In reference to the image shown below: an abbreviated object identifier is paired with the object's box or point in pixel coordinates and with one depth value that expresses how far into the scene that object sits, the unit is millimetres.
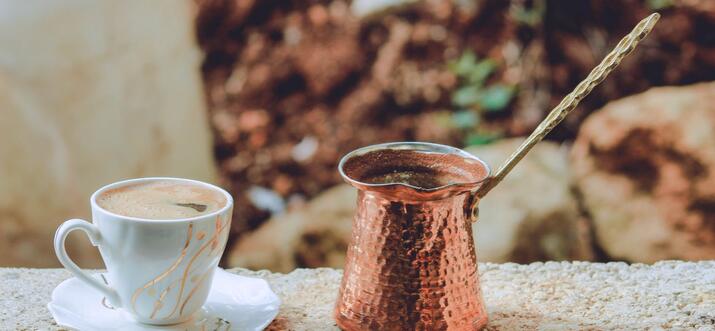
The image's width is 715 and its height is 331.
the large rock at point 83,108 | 2123
